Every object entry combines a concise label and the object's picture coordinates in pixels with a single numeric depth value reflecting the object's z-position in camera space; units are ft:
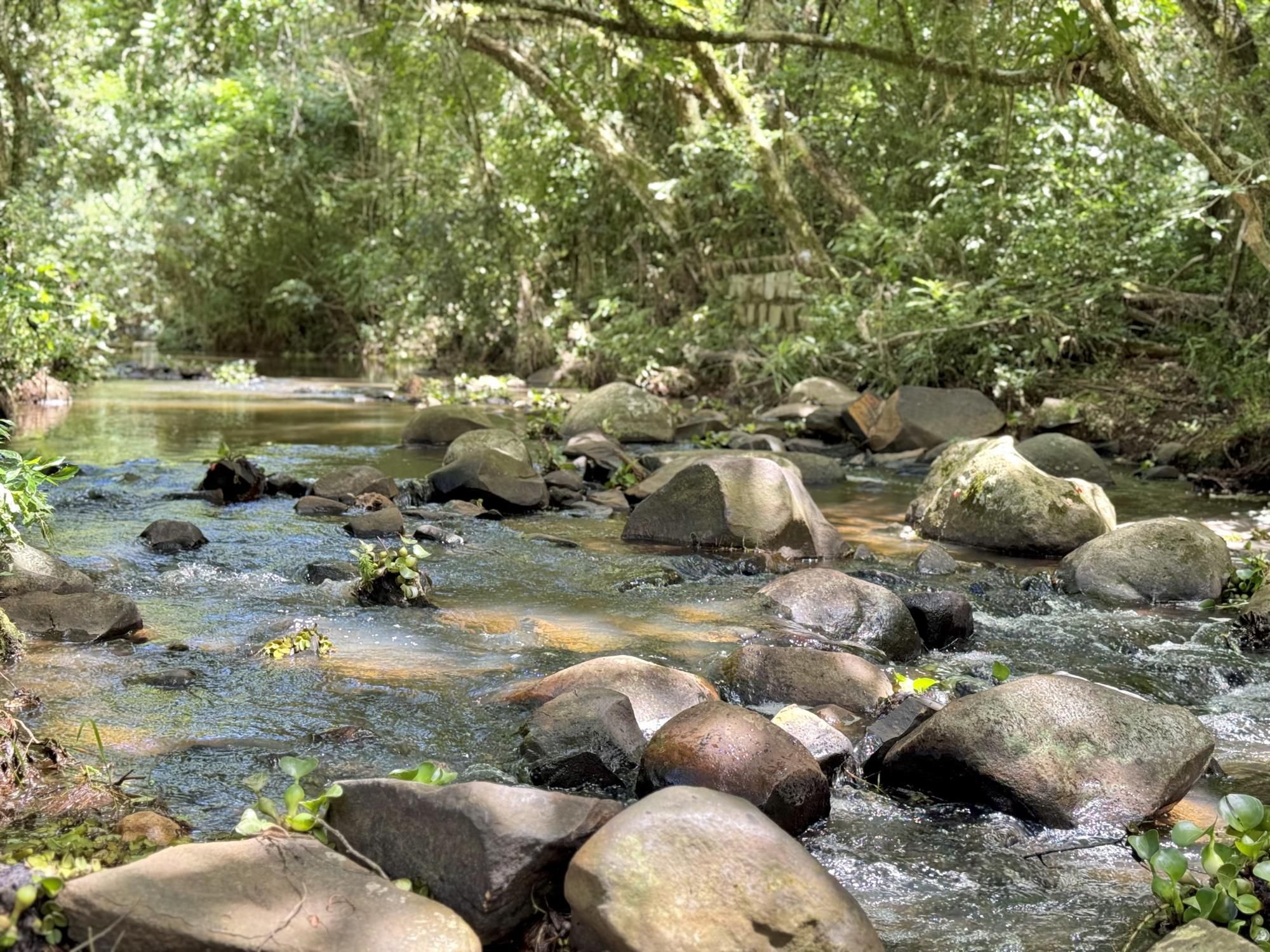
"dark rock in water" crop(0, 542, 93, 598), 14.93
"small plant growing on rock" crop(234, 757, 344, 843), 8.39
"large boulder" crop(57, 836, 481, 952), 7.14
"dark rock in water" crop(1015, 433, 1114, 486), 28.45
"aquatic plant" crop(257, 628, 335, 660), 13.96
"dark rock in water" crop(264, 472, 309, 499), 25.70
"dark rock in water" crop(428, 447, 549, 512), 24.93
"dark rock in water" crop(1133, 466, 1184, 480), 30.48
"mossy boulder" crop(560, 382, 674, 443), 36.50
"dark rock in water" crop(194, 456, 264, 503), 25.00
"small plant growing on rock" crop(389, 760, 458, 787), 9.01
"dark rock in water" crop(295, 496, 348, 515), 23.43
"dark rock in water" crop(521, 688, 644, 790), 10.61
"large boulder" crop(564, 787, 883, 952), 7.55
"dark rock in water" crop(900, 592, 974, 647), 15.66
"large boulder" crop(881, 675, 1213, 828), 10.43
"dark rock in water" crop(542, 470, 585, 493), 26.66
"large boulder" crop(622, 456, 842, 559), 20.90
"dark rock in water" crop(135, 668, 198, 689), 12.72
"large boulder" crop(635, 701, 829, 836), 9.93
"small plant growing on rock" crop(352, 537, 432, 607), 16.43
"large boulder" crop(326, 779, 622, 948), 8.09
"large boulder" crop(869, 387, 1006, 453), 34.17
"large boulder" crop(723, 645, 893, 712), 12.93
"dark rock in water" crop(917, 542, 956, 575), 20.03
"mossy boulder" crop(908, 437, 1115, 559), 22.00
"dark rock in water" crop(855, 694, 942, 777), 11.40
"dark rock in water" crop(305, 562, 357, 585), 17.76
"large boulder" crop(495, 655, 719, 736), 12.00
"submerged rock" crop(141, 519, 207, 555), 19.63
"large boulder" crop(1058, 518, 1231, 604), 18.40
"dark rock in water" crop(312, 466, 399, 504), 24.70
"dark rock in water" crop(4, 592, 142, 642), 14.19
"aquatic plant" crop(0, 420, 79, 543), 12.47
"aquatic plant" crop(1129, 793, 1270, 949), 8.03
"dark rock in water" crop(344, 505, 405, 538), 21.44
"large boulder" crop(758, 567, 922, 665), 15.31
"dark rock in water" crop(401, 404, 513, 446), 34.86
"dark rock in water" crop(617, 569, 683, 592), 18.30
